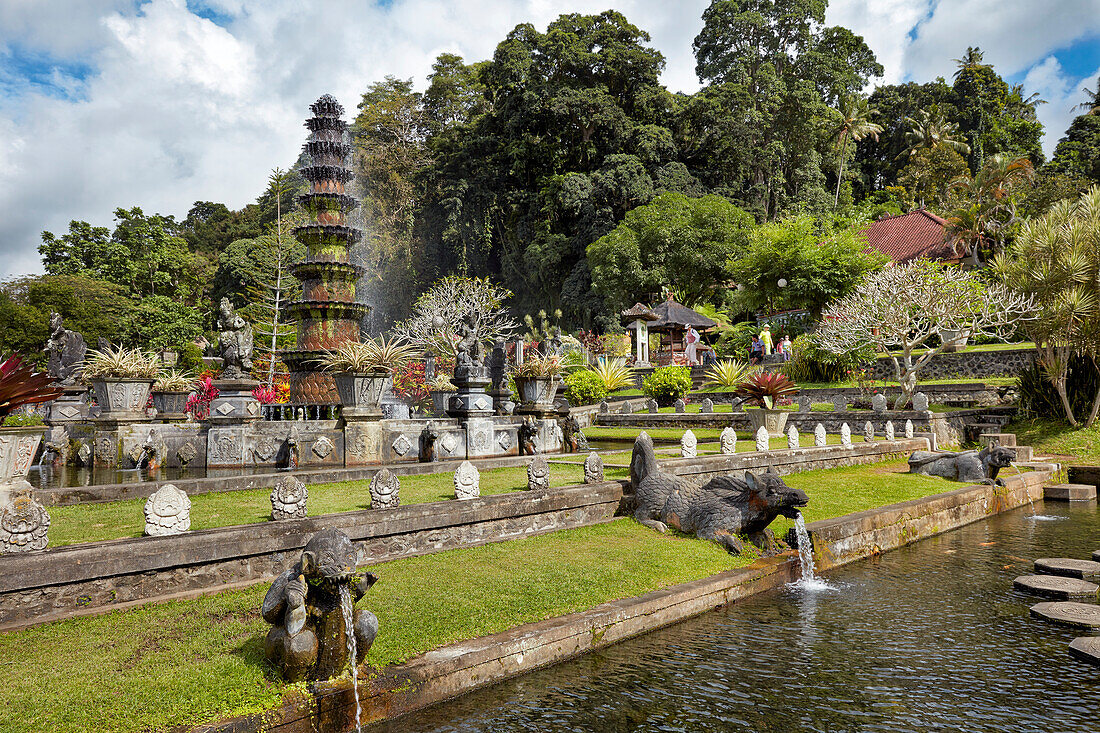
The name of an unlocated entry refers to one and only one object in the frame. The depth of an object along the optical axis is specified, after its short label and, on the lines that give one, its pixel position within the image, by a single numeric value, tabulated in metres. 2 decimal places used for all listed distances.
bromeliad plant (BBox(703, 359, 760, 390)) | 23.91
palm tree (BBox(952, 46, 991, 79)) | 51.59
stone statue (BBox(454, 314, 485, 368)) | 12.89
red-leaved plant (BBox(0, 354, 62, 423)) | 5.11
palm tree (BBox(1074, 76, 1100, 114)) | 44.05
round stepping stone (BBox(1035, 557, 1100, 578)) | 7.25
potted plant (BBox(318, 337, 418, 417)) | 10.98
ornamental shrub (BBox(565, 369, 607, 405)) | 25.73
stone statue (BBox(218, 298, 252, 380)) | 11.69
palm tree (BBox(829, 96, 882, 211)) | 46.12
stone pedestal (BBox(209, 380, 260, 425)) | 11.32
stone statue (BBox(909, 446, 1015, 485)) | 11.95
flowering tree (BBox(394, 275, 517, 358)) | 33.38
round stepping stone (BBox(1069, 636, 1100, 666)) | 4.98
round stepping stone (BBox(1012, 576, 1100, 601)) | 6.50
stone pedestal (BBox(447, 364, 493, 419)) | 12.53
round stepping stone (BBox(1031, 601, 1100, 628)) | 5.70
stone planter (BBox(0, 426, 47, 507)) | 4.88
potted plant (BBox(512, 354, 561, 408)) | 14.42
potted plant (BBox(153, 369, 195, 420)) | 13.54
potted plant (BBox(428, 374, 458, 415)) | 16.55
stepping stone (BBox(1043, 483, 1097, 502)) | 12.41
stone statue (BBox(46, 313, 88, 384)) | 16.84
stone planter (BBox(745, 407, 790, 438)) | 16.91
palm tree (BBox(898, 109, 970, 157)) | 45.78
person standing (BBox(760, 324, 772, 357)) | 31.20
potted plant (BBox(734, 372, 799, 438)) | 16.95
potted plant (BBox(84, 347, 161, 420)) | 12.11
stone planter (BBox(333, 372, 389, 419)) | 11.02
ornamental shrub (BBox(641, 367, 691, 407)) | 24.02
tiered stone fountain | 15.74
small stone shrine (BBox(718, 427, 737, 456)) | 11.55
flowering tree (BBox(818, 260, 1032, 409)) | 19.92
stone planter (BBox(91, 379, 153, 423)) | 12.14
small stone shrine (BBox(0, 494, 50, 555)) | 4.33
